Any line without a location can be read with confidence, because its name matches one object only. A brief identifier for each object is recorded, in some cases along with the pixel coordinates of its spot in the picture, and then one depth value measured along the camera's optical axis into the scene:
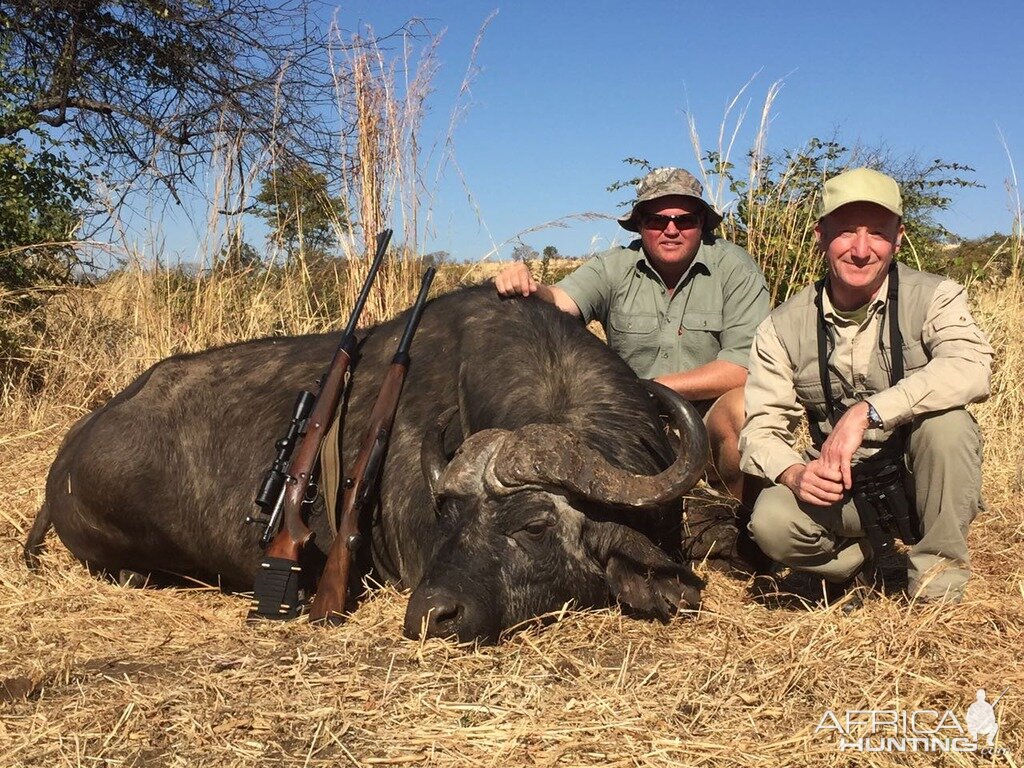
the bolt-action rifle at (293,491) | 4.00
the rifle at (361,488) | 3.96
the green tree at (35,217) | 7.70
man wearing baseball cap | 3.54
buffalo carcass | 3.65
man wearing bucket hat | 5.23
